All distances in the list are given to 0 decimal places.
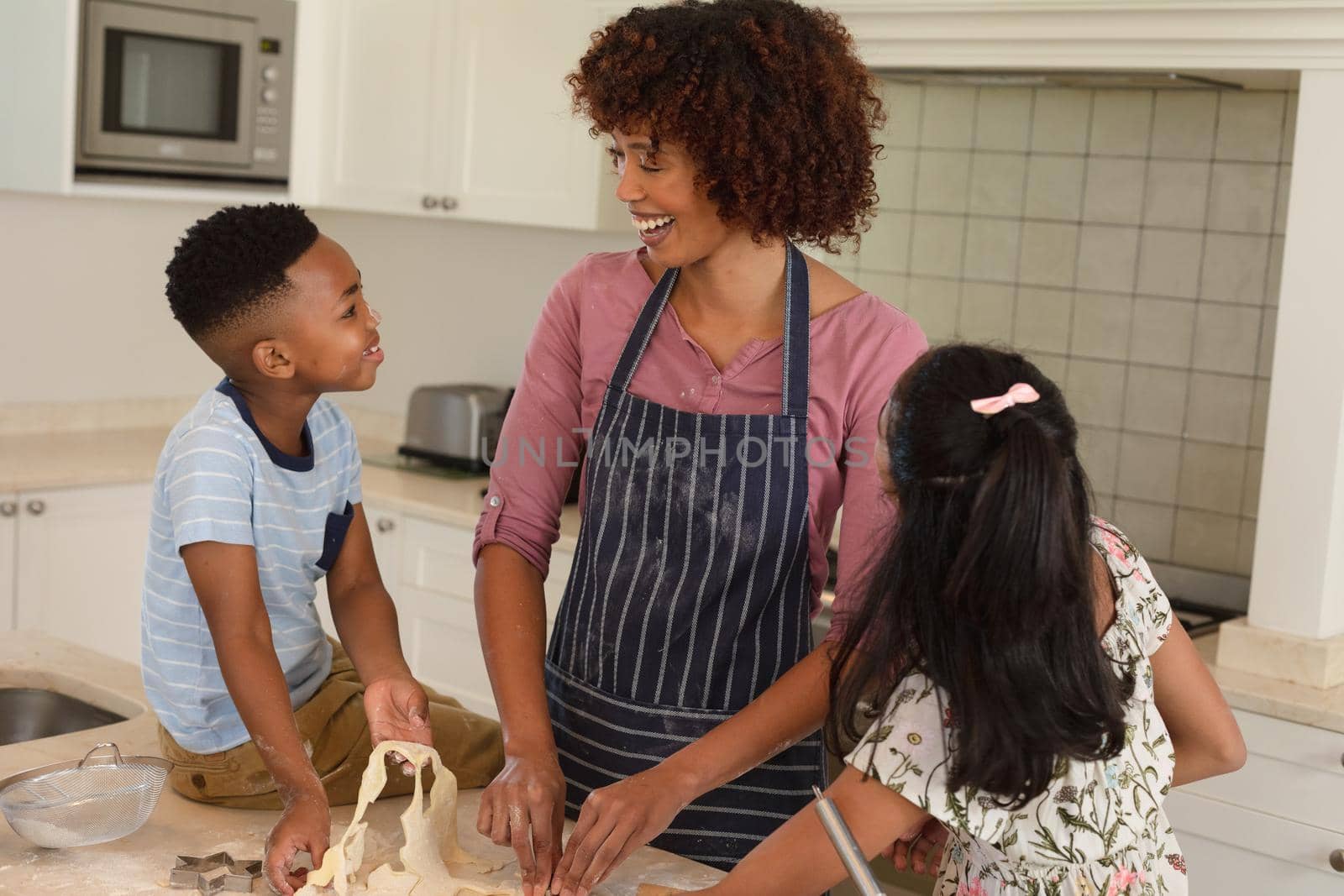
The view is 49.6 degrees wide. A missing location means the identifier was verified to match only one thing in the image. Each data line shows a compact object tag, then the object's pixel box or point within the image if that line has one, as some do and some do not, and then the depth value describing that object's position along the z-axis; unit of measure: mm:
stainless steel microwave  3045
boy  1322
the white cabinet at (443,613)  3023
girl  1060
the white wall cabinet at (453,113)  3068
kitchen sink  1728
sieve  1244
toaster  3330
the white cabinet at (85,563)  3000
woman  1364
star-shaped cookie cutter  1196
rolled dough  1210
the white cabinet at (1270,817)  2031
